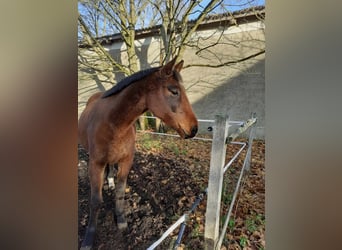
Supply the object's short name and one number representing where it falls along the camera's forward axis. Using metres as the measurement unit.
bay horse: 1.98
